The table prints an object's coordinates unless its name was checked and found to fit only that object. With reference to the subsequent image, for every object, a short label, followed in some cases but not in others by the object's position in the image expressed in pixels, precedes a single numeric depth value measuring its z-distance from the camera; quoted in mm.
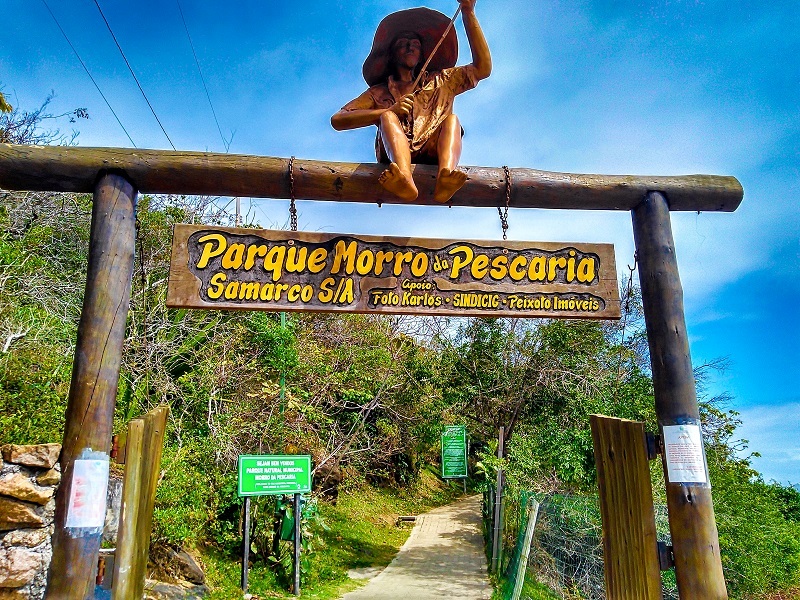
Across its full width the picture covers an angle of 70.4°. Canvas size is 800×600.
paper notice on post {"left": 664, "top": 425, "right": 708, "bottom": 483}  3414
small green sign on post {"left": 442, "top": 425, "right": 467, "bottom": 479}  12195
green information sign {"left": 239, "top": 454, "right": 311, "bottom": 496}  8078
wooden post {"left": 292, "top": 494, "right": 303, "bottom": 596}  8258
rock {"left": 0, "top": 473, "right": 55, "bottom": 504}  4883
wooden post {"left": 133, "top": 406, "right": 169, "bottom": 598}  3270
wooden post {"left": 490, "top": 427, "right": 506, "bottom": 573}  9578
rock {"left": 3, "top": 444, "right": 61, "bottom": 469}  4934
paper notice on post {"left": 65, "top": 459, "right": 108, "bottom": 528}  2986
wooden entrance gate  3123
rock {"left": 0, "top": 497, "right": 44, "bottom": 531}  4949
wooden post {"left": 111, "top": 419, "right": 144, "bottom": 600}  3059
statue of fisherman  3689
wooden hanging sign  3520
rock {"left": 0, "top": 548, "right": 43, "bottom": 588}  4875
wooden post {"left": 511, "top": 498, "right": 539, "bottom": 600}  6440
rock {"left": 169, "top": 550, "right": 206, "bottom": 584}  7477
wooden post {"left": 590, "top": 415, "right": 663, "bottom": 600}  3428
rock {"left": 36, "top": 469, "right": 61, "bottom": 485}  5023
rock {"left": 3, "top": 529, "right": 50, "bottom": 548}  5024
